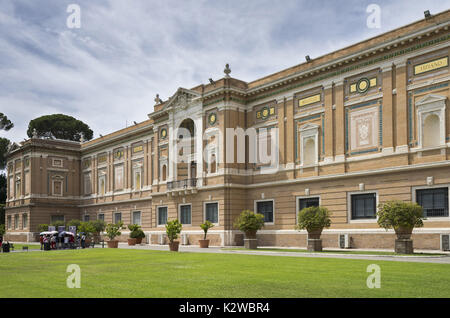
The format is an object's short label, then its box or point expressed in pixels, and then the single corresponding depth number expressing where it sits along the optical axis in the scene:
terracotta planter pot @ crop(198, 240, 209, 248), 39.72
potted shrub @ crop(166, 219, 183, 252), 36.50
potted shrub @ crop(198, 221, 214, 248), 39.75
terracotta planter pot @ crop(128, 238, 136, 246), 47.59
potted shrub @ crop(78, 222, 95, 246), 47.31
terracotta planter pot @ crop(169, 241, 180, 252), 34.22
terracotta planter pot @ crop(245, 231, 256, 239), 35.00
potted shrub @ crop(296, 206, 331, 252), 29.95
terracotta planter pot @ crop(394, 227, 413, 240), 25.88
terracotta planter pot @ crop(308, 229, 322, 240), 30.41
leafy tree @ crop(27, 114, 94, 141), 92.88
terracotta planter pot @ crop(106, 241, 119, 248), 41.81
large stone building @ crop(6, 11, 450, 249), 29.75
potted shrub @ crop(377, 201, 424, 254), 25.47
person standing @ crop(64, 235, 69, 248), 42.49
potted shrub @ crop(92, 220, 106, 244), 51.08
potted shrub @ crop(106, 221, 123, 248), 41.88
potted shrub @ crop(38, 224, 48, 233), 61.17
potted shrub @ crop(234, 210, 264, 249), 34.69
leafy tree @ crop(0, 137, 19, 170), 85.75
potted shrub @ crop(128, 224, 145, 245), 47.50
